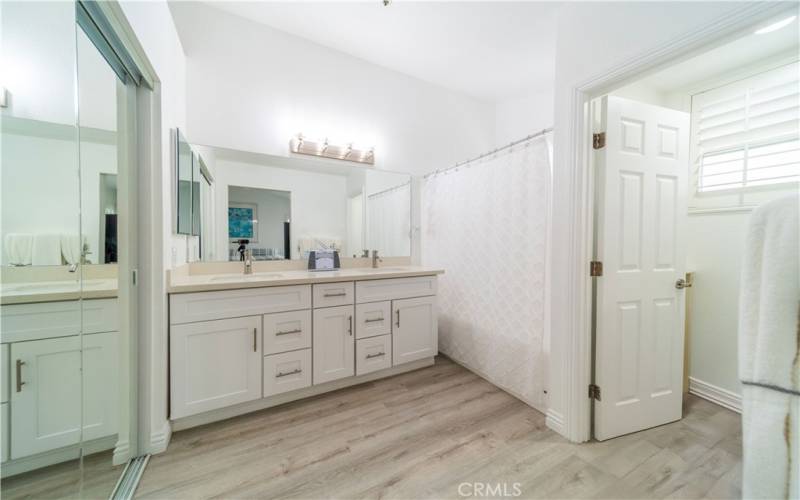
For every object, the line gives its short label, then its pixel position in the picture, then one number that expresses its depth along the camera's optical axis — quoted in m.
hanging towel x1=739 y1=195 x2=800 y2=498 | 0.75
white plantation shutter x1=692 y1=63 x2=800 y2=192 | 1.77
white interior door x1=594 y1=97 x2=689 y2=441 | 1.62
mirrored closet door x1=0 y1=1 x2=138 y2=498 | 0.71
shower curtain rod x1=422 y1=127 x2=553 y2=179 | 1.89
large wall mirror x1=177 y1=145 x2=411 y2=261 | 2.21
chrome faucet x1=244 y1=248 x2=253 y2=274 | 2.25
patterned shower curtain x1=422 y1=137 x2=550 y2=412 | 1.99
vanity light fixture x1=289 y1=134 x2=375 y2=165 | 2.43
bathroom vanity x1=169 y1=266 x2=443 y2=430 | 1.65
